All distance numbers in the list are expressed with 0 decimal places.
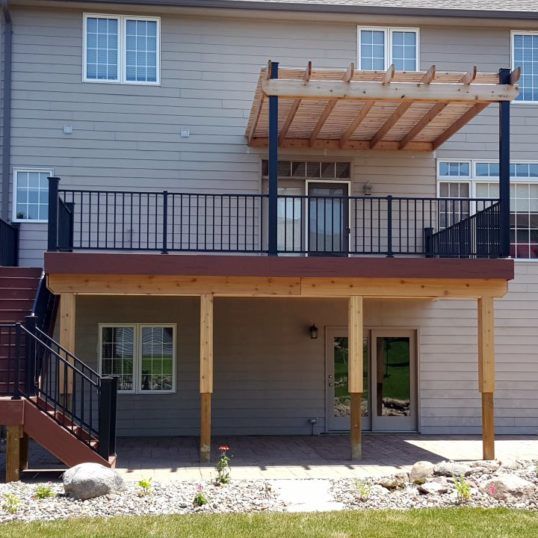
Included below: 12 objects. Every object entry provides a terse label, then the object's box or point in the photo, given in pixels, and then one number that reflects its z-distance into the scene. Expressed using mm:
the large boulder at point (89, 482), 8602
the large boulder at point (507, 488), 8742
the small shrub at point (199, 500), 8367
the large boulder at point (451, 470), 9523
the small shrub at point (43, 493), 8648
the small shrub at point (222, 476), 9234
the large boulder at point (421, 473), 9398
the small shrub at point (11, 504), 8101
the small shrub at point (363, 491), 8781
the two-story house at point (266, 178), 14758
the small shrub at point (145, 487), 8776
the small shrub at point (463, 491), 8585
